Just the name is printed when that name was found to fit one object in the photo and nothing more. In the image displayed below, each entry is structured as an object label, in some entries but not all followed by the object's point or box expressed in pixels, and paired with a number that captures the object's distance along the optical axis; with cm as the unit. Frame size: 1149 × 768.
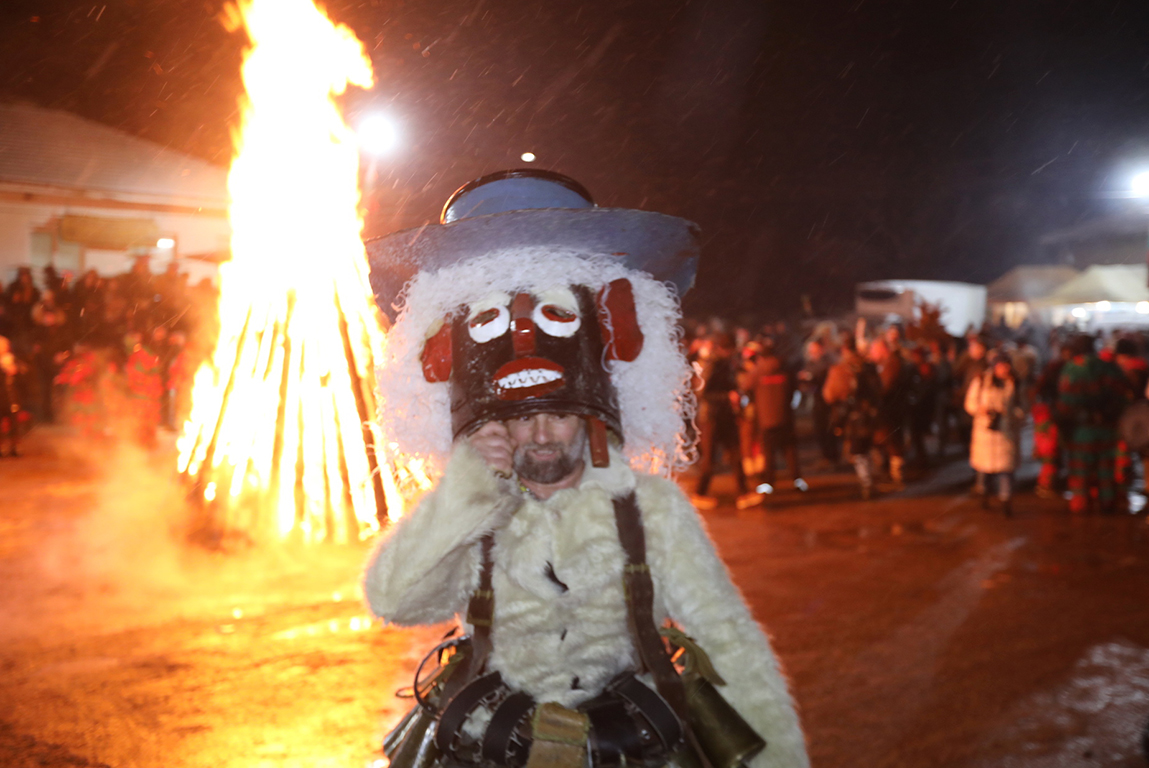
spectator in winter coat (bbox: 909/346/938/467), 1188
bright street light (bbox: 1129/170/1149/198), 1537
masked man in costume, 197
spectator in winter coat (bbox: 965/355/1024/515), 915
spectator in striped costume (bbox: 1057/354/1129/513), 912
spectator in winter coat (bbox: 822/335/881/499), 1001
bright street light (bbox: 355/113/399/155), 620
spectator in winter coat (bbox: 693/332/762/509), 958
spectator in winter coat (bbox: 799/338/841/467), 1272
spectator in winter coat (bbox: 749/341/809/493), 1008
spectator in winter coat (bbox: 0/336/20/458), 1163
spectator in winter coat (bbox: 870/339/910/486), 1047
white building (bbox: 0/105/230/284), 1666
